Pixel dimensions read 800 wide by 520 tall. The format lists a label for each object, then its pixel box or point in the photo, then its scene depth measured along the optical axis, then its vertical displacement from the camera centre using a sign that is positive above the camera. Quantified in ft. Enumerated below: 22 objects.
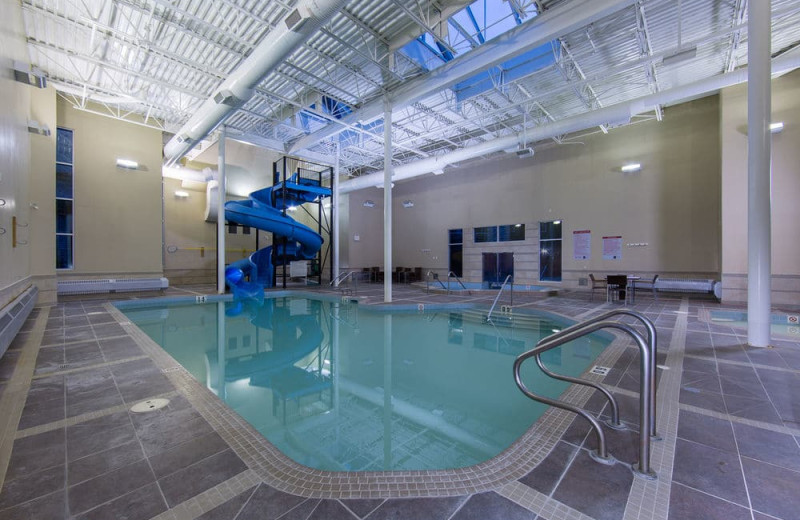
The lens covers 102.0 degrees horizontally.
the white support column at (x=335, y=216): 38.29 +5.08
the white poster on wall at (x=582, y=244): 33.29 +1.46
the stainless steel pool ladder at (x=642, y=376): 5.10 -1.94
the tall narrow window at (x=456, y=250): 43.96 +1.21
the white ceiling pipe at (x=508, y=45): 15.28 +11.64
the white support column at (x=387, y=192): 24.82 +5.27
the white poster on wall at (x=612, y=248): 31.53 +1.03
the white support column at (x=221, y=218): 30.83 +3.93
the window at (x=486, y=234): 40.65 +3.15
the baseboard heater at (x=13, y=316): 11.77 -2.45
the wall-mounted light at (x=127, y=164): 30.28 +9.01
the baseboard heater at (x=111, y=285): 27.58 -2.35
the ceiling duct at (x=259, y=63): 14.14 +10.54
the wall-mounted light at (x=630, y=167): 30.18 +8.54
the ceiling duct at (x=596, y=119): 20.74 +10.96
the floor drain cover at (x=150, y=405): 7.76 -3.59
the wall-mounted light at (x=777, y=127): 22.25 +9.03
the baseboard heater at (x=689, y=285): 26.30 -2.26
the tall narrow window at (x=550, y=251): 35.70 +0.86
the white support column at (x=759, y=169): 12.12 +3.35
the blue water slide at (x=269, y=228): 32.58 +3.32
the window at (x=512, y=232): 38.46 +3.16
